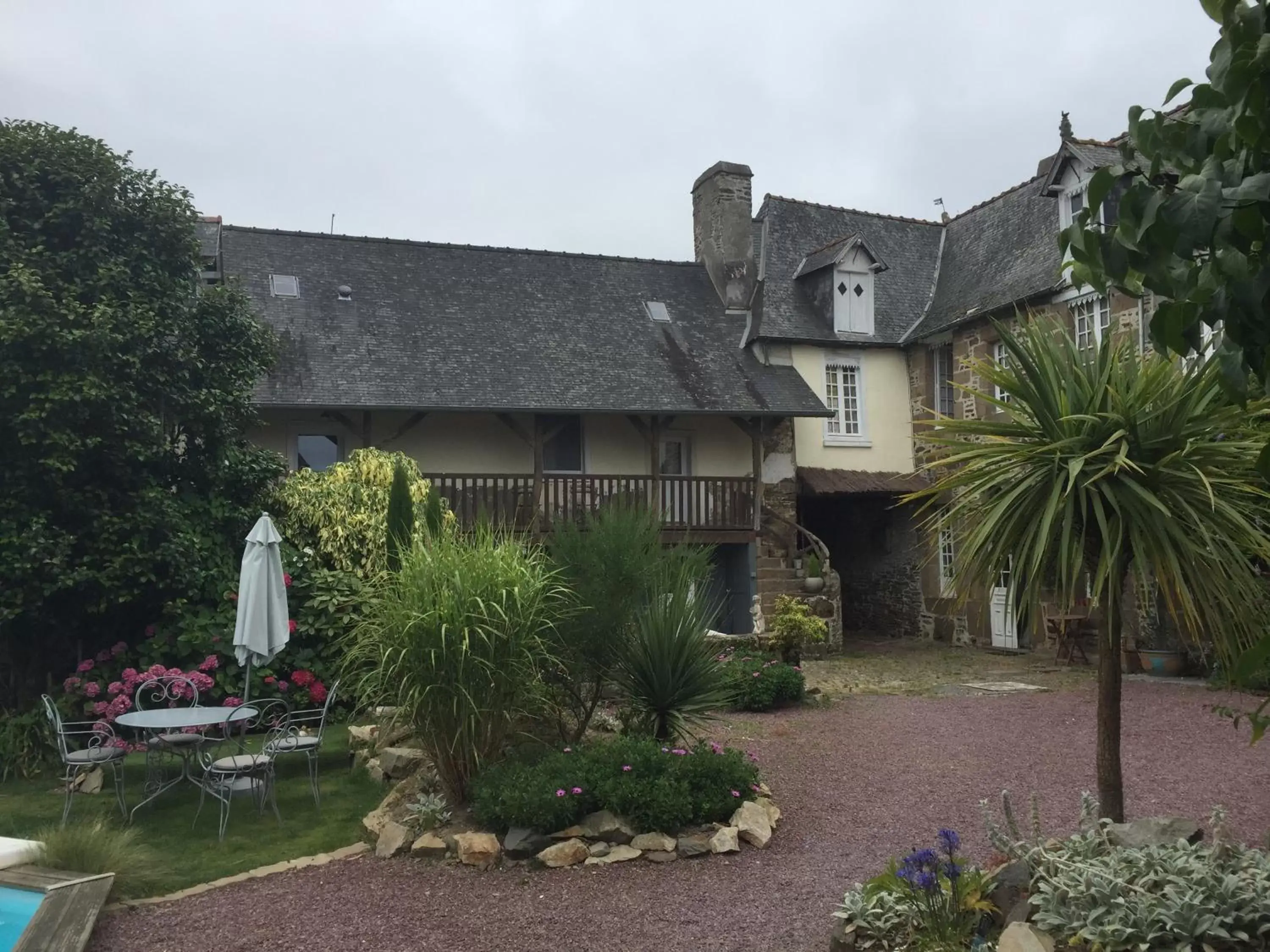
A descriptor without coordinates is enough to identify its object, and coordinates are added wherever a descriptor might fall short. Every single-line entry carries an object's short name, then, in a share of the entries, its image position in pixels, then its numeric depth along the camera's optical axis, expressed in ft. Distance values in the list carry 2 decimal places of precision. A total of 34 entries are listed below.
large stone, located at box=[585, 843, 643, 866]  19.54
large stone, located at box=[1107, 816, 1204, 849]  14.26
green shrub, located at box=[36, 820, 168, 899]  18.74
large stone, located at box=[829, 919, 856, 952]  14.44
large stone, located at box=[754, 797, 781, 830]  21.71
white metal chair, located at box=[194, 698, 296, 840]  23.03
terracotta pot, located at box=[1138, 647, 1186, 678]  44.16
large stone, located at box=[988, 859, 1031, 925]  14.03
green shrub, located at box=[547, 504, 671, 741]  24.09
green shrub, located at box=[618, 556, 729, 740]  24.06
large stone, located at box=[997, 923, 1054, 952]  12.30
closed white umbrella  26.07
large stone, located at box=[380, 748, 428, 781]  26.14
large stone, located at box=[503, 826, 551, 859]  19.76
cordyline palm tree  14.37
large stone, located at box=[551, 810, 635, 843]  20.10
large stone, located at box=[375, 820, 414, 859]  20.58
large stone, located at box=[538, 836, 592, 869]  19.45
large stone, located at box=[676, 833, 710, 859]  19.85
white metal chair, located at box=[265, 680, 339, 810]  24.44
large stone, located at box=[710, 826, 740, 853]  19.92
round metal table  22.49
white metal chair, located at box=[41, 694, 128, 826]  22.93
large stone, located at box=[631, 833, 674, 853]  19.84
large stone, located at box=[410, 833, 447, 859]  20.21
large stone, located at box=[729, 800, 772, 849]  20.43
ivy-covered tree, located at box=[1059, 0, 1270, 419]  6.02
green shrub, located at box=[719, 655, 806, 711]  35.83
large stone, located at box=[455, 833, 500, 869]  19.66
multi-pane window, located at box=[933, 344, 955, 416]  60.18
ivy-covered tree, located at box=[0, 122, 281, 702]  29.37
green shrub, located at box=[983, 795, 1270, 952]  11.83
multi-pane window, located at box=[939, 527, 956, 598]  59.14
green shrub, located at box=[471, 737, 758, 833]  20.16
